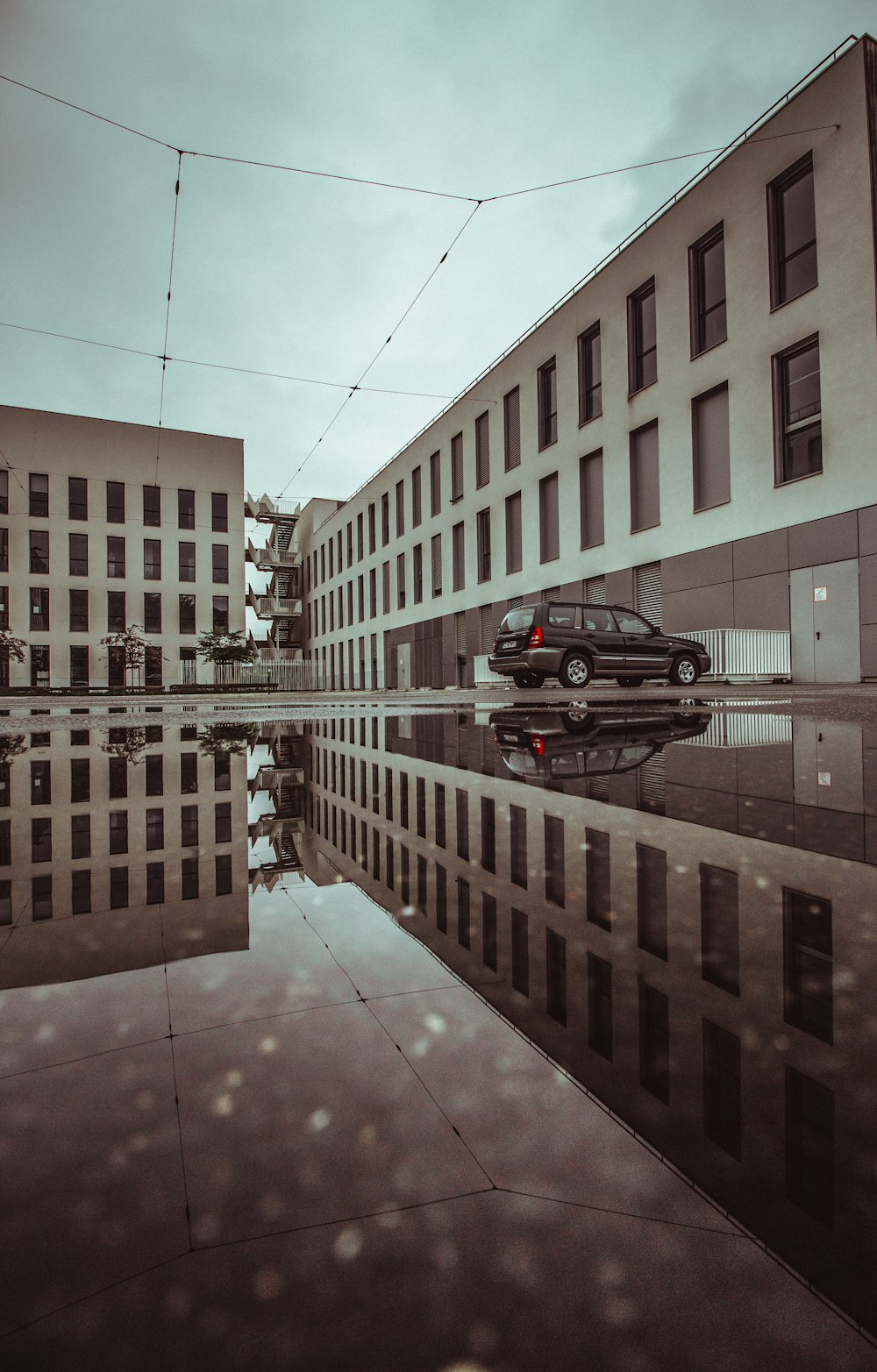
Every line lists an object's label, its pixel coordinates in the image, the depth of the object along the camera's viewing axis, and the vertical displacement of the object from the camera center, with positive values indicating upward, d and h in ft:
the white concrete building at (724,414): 51.98 +26.01
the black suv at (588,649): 50.44 +3.35
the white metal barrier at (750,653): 56.80 +3.12
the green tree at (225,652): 149.69 +10.01
